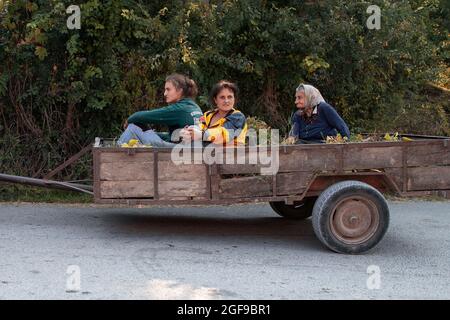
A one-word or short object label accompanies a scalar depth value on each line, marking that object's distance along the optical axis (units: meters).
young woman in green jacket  6.52
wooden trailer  5.97
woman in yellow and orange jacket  6.14
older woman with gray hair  6.74
